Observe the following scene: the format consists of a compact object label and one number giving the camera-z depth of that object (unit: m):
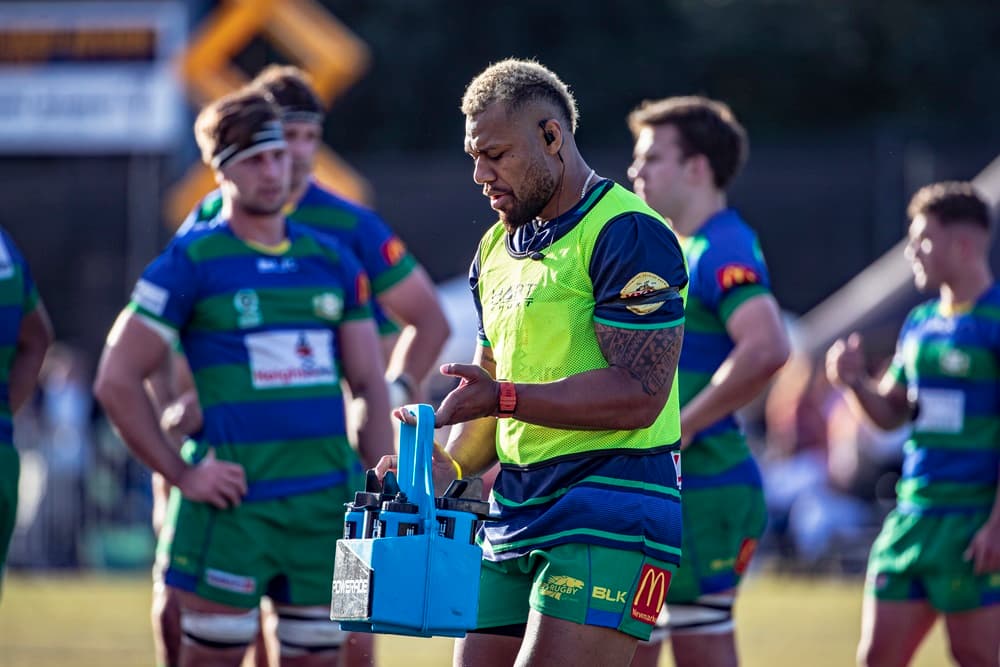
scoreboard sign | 48.37
